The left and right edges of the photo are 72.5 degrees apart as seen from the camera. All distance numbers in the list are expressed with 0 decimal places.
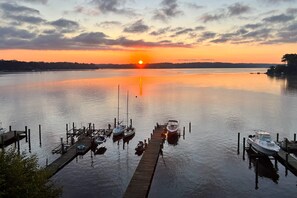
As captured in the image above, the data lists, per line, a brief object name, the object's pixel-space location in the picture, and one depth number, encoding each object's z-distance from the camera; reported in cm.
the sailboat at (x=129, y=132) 4240
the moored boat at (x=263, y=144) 3213
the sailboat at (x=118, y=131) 4217
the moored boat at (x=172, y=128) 4281
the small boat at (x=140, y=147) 3589
